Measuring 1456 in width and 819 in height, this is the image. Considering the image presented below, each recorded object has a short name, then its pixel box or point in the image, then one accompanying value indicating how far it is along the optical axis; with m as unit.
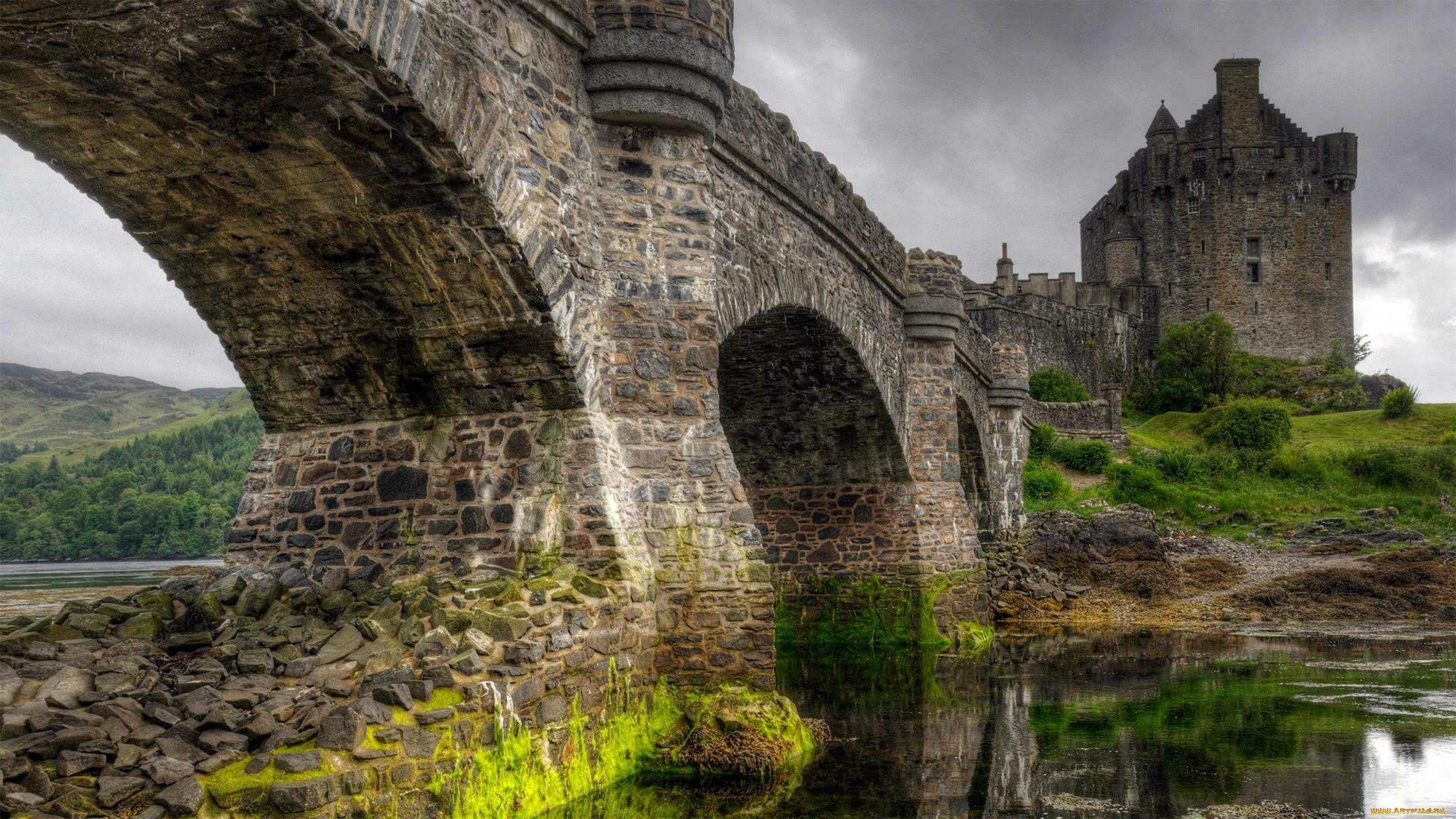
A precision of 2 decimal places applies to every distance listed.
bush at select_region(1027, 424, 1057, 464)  30.27
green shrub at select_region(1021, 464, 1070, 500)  27.83
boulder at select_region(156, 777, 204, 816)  4.24
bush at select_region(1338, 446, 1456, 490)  27.19
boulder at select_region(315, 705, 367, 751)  4.82
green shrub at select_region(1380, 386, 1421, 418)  33.62
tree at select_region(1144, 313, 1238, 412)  40.59
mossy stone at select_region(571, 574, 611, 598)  6.73
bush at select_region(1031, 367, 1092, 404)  37.19
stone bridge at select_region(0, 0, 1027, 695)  5.59
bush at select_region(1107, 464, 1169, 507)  27.59
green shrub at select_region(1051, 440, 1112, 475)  29.73
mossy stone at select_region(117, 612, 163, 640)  5.98
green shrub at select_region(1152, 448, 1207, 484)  29.16
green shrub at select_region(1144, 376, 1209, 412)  40.16
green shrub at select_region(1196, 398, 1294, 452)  31.23
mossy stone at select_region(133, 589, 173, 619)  6.35
